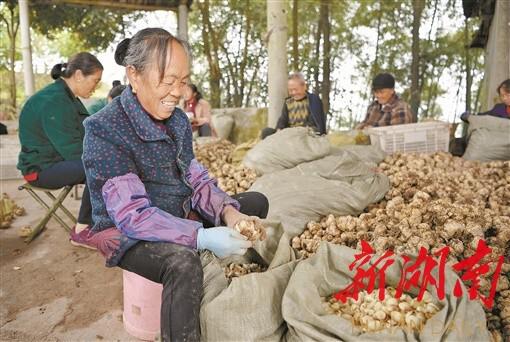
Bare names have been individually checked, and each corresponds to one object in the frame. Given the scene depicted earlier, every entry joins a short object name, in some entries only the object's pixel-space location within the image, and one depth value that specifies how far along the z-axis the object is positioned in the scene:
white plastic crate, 4.04
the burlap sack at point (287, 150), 3.33
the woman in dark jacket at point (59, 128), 3.01
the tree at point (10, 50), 9.57
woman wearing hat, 4.35
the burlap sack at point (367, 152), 3.65
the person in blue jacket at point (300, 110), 4.64
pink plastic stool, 1.80
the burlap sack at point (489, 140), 3.80
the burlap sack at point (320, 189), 2.76
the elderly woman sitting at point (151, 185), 1.42
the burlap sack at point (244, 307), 1.44
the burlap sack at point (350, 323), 1.32
